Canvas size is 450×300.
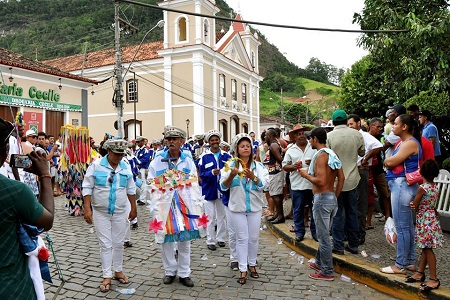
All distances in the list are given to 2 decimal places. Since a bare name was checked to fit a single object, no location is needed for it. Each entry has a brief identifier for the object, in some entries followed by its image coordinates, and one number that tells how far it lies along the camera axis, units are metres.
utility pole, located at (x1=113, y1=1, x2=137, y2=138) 18.33
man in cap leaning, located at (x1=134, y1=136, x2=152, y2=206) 12.17
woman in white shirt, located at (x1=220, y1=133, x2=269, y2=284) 4.99
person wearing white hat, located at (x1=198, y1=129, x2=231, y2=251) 6.55
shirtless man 4.83
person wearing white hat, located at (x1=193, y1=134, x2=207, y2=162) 10.97
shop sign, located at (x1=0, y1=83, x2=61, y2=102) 16.48
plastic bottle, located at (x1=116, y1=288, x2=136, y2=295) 4.61
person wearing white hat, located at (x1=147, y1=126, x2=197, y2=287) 4.89
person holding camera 2.09
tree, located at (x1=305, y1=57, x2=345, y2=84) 122.44
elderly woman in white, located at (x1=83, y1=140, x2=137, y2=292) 4.84
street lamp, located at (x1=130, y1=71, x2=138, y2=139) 30.94
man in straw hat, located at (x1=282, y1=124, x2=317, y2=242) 6.40
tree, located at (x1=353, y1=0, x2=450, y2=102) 6.75
